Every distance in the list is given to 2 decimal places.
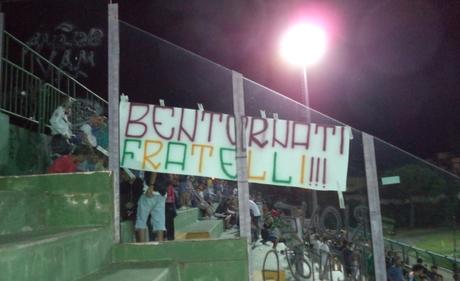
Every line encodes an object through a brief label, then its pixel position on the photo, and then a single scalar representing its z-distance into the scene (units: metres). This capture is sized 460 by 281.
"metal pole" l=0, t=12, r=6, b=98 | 4.65
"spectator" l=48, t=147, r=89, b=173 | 4.66
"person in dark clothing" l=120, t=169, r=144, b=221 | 4.50
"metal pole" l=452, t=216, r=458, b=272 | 4.31
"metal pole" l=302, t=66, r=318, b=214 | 4.38
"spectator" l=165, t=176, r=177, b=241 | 4.58
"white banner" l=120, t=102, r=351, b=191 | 4.42
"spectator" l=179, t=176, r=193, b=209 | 4.60
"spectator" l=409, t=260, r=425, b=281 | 5.45
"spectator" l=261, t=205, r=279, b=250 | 4.34
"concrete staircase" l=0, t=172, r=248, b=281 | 4.04
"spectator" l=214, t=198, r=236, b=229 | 4.50
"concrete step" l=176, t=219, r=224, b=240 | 4.51
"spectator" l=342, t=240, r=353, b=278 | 4.35
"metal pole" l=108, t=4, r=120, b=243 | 4.35
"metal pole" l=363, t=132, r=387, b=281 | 4.33
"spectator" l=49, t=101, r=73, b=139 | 4.80
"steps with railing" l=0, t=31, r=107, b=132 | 5.73
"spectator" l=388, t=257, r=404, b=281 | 4.53
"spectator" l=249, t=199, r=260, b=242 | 4.39
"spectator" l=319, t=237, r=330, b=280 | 4.32
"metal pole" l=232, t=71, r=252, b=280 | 4.34
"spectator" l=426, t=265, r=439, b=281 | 5.79
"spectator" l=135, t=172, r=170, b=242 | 4.52
